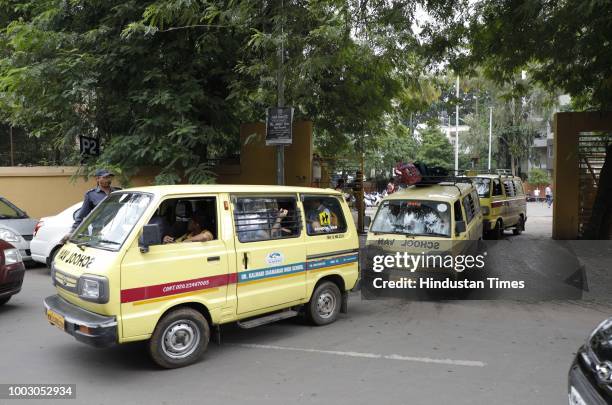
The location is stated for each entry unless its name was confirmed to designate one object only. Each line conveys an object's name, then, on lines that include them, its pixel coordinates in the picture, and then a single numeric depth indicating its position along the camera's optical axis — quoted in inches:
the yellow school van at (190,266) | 184.7
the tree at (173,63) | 378.6
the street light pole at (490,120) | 1806.2
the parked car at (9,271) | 265.3
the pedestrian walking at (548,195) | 1470.0
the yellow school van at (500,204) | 583.2
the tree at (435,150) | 2005.4
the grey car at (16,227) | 380.8
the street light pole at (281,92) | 370.9
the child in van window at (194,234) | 209.2
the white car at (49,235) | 381.4
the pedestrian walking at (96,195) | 300.4
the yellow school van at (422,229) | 322.7
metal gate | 592.1
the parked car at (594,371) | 118.0
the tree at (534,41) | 336.8
